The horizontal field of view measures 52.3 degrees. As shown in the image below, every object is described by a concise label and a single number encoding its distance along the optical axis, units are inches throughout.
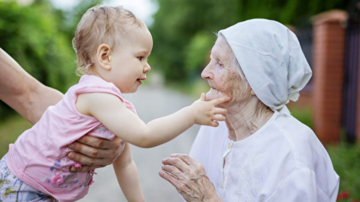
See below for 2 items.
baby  73.4
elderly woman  80.4
